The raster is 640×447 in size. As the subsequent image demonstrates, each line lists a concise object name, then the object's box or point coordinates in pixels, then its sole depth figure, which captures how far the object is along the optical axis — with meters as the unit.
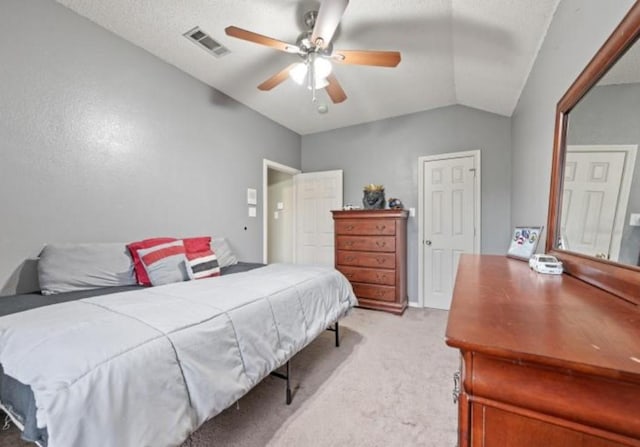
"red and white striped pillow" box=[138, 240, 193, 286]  1.97
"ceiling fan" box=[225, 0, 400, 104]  1.65
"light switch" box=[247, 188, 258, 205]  3.54
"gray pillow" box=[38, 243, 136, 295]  1.72
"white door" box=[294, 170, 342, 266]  4.31
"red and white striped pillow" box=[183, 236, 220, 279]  2.14
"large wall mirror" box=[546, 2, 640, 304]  0.85
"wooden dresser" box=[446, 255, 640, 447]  0.44
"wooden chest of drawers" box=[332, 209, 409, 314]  3.42
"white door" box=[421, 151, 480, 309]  3.45
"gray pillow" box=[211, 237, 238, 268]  2.77
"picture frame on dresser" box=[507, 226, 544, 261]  1.66
